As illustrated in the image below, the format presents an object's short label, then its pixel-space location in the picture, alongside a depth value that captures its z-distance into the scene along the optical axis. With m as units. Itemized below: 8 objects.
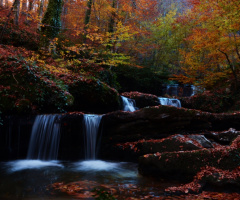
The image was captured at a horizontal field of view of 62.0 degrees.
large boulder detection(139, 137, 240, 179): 4.20
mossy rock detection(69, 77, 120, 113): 10.20
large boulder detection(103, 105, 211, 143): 7.62
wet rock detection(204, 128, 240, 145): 6.97
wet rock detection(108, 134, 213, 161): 5.74
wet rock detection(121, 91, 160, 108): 13.27
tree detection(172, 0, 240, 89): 10.36
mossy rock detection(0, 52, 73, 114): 7.63
